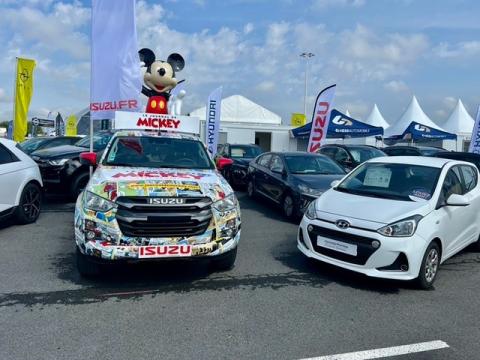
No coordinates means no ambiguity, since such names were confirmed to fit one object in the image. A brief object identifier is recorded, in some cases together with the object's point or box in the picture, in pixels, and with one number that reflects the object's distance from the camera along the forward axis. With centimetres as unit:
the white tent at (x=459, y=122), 3275
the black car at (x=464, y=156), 907
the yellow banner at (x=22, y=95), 1495
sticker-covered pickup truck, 422
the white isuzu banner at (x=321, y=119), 1488
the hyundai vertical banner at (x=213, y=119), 1559
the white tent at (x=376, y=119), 3916
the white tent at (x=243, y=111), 4256
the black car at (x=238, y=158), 1298
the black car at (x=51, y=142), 1330
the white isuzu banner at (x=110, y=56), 887
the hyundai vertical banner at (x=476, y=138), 1680
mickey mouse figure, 1230
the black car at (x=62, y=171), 891
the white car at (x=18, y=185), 668
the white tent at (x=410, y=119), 3111
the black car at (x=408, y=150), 1505
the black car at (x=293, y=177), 831
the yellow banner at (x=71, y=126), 3025
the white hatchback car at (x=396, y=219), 466
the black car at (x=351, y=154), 1354
